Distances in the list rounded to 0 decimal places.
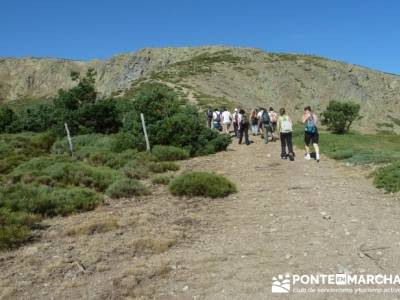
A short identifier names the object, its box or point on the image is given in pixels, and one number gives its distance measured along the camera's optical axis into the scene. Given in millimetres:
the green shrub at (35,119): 32938
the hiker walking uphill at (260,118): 23897
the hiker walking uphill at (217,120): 26531
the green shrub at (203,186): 11820
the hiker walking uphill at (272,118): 23428
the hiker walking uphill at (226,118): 26422
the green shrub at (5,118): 34219
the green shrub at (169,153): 18438
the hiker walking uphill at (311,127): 16250
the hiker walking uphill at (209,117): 27781
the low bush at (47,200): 10805
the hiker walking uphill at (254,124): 25525
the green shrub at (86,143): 21469
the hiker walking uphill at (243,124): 22219
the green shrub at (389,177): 11680
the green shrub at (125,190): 12391
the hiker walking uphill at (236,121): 23995
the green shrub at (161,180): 13970
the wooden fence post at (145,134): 19359
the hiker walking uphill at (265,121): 22375
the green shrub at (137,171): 15102
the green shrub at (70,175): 13750
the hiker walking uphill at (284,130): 16734
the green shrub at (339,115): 43531
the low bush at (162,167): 16031
